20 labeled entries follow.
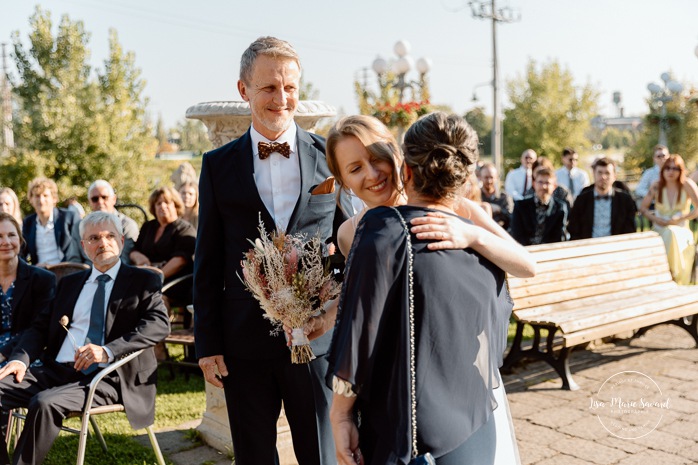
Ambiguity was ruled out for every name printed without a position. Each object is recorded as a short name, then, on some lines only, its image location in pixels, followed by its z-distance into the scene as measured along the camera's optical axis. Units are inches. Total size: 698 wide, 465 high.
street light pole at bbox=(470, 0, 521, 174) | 973.8
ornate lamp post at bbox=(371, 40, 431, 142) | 700.7
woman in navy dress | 70.5
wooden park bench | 218.2
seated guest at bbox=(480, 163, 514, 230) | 370.9
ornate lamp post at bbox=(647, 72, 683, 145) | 910.6
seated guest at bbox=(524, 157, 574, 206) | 340.1
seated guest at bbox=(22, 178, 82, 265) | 271.4
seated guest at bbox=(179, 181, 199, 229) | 289.9
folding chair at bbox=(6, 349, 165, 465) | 142.4
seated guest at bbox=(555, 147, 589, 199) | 428.1
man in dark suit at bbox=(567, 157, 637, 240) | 317.7
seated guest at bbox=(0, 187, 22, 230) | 272.5
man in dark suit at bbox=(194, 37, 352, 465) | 103.0
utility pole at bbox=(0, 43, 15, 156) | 1249.5
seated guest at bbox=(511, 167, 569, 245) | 308.3
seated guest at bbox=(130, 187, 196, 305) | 251.3
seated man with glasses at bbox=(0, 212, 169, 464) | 151.6
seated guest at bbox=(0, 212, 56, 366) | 172.7
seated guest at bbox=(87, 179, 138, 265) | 245.8
